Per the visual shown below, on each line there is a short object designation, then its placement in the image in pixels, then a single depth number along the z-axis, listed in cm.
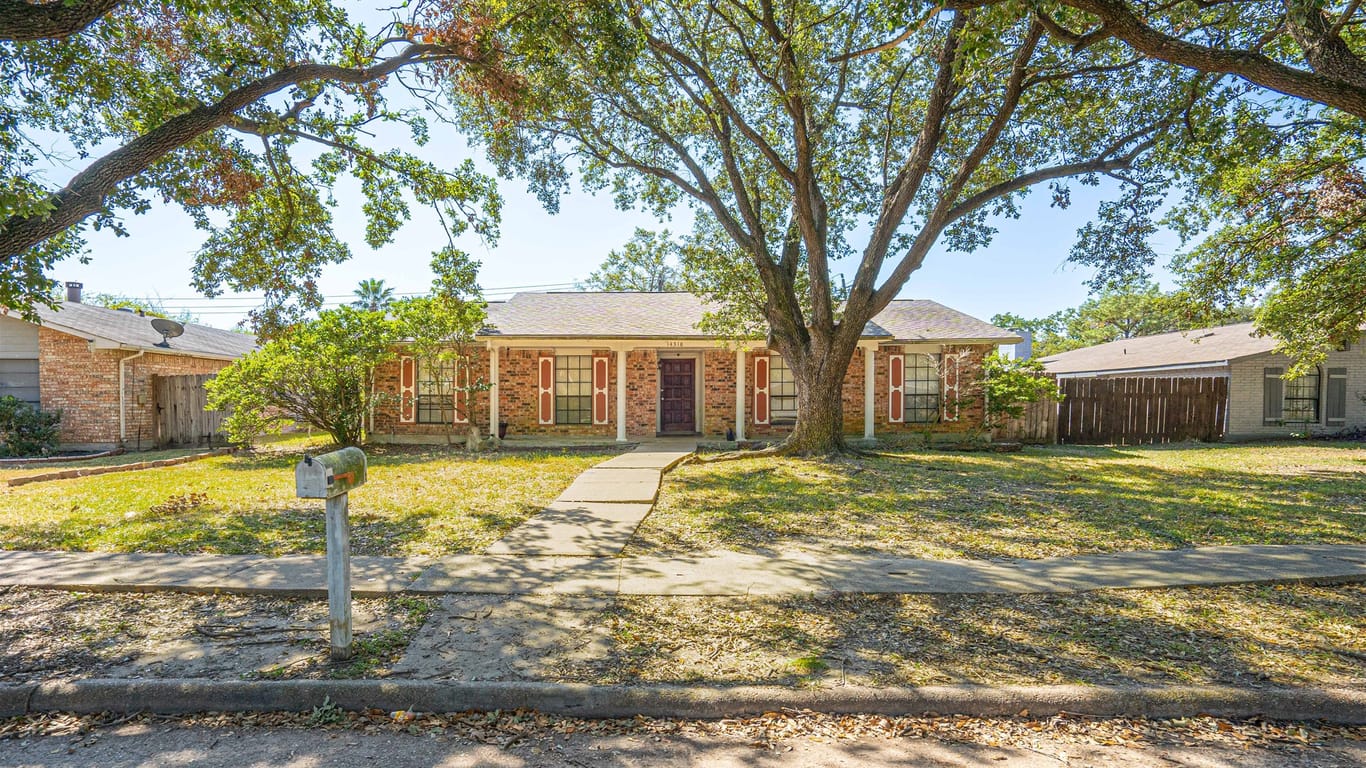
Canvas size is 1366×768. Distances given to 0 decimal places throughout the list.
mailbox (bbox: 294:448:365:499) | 280
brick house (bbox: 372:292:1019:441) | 1434
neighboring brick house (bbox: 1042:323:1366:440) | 1625
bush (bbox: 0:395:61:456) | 1220
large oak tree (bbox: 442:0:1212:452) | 898
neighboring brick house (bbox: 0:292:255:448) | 1295
